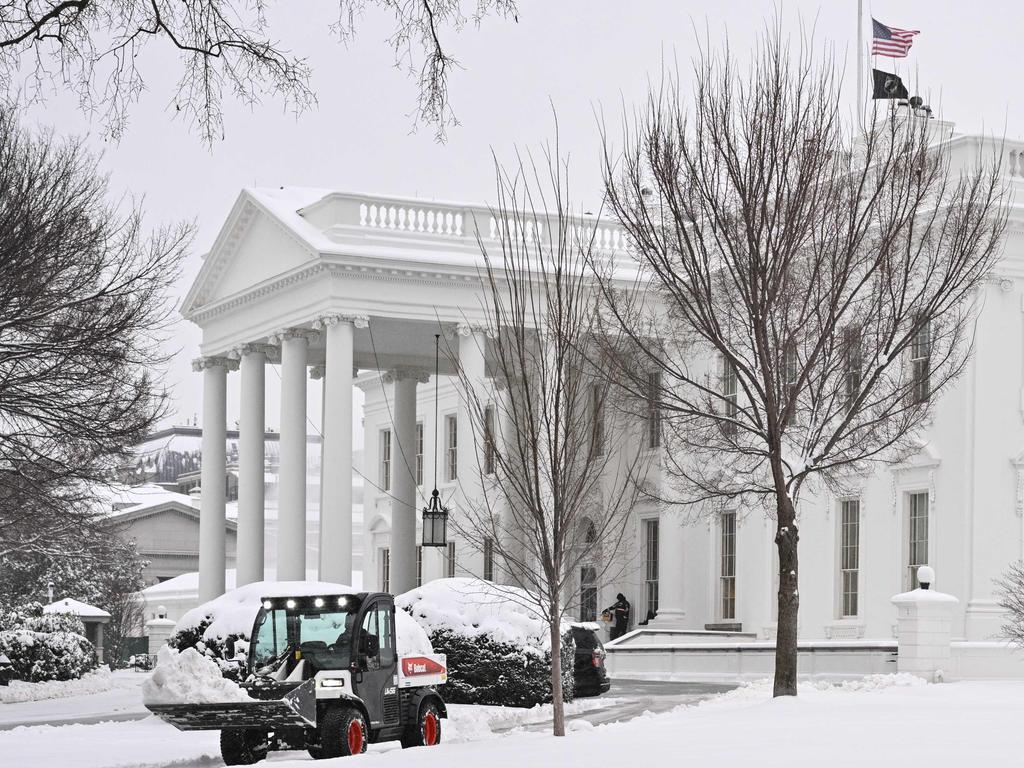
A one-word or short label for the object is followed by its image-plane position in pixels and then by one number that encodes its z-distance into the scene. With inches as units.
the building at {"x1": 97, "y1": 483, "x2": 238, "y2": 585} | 3612.2
